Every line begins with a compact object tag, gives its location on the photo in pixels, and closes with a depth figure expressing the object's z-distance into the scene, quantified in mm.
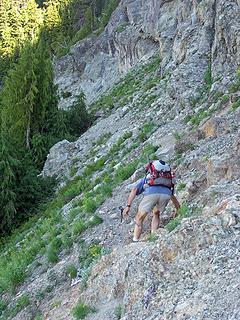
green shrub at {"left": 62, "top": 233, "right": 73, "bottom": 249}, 8539
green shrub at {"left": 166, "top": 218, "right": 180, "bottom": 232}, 5575
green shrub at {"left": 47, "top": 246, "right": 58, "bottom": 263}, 8392
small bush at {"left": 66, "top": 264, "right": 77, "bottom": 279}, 7231
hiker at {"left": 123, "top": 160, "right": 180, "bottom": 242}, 6656
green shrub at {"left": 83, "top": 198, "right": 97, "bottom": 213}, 9746
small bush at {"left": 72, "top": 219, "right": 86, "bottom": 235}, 8767
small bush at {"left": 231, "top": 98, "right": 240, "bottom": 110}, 10257
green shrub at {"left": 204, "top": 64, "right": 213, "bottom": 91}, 13555
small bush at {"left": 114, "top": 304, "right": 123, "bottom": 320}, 5144
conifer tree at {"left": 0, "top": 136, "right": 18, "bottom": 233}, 14550
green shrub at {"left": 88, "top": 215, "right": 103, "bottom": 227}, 8696
